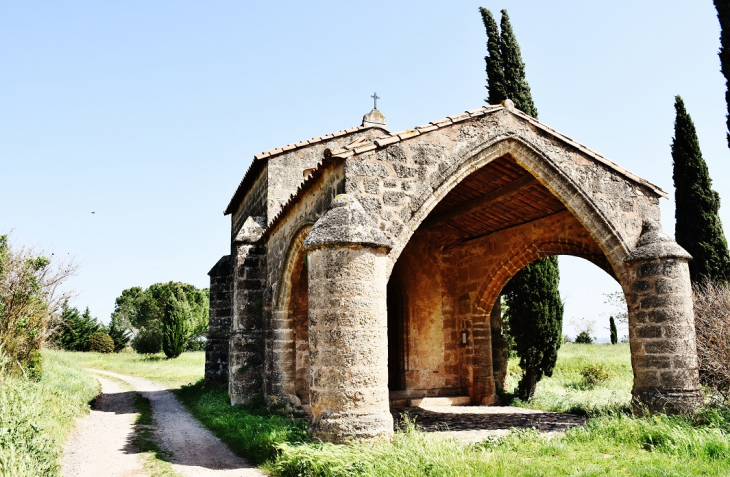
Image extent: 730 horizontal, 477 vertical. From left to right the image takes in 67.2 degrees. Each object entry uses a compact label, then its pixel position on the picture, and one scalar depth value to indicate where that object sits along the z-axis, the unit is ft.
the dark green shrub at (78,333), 100.79
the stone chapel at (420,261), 20.36
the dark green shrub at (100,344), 102.22
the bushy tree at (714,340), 29.63
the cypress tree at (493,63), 44.06
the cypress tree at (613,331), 93.09
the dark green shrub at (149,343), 105.50
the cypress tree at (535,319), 38.70
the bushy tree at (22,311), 33.26
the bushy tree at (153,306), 130.62
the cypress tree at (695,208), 43.14
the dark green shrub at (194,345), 130.52
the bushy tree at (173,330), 90.79
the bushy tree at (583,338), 103.55
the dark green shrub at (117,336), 111.24
